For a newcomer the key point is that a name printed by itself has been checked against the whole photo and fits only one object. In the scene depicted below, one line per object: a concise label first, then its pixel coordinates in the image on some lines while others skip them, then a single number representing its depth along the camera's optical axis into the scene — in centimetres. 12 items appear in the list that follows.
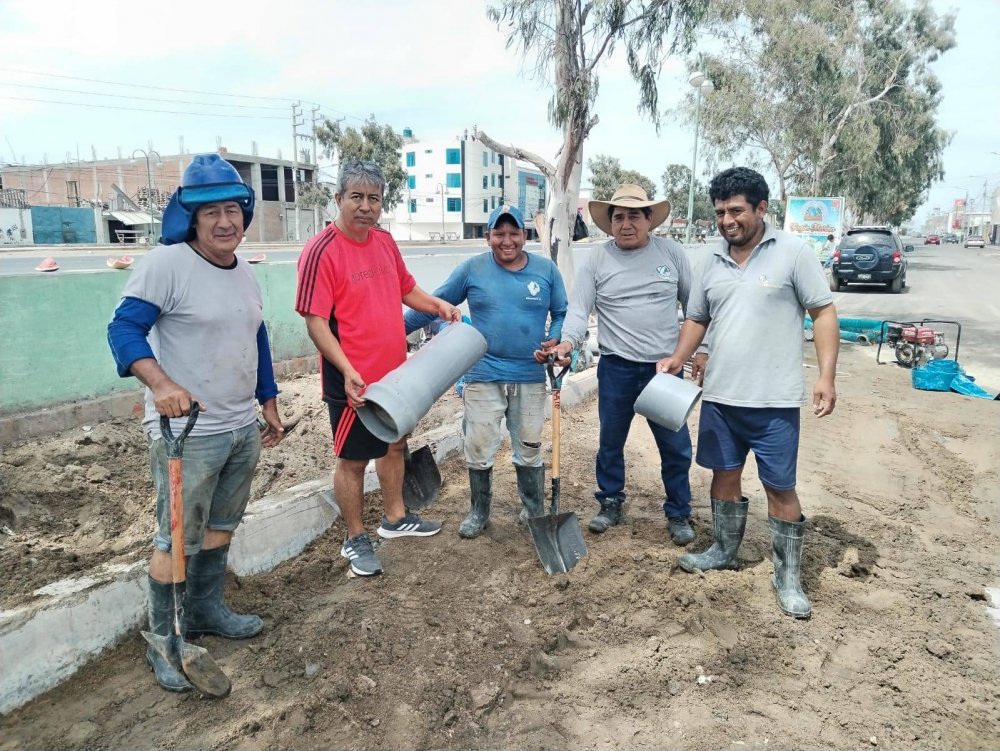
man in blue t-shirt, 340
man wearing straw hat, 351
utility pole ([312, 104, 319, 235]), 4096
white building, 6419
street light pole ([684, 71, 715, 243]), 1720
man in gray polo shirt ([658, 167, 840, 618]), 285
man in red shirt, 293
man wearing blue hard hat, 222
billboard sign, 1991
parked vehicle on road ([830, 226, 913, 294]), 1703
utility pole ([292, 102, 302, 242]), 4075
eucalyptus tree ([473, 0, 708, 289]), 816
